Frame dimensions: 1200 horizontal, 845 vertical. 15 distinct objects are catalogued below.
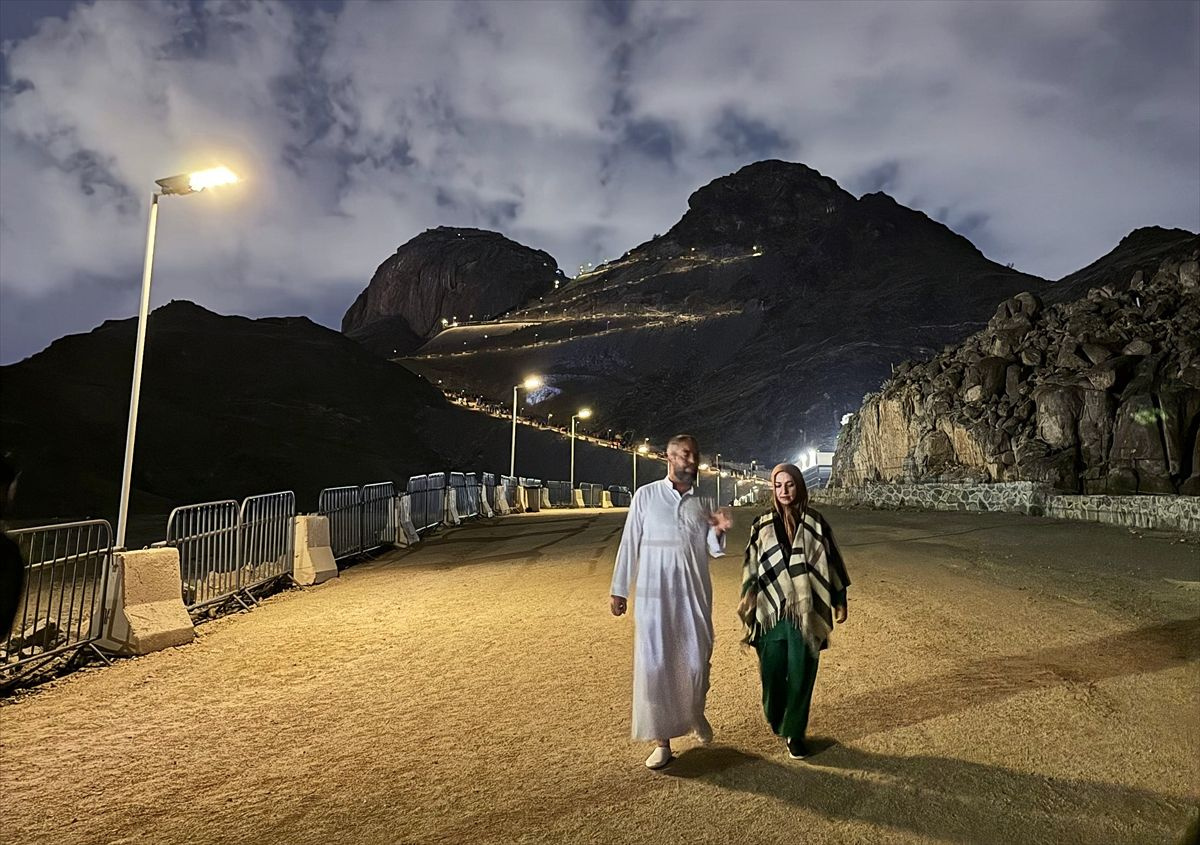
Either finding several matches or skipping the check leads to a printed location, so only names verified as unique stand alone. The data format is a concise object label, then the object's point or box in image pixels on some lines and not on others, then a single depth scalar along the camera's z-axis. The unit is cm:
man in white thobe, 434
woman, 436
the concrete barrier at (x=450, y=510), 2408
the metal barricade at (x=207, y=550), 910
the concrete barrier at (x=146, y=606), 752
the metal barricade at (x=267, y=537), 1066
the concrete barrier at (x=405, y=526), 1812
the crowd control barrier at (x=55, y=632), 668
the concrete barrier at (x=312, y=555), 1210
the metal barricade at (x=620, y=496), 5625
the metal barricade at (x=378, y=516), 1623
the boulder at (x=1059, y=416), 2569
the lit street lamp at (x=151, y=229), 837
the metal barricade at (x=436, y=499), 2238
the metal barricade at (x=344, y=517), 1410
